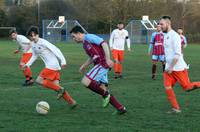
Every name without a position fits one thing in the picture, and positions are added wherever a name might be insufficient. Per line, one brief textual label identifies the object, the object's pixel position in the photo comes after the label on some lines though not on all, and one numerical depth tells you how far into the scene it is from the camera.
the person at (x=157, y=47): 16.52
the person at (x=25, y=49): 14.89
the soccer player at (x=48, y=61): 10.15
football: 9.02
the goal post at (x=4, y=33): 72.94
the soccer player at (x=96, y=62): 8.88
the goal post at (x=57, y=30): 62.72
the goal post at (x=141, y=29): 60.03
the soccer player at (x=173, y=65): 8.96
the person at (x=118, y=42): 17.73
